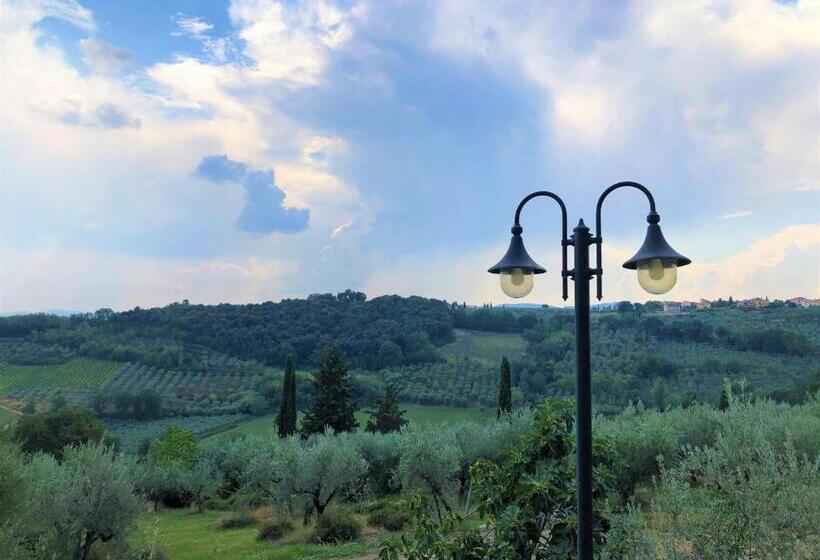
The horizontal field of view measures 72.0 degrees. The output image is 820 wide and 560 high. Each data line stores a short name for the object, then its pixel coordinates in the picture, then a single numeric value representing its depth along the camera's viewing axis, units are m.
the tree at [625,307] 73.62
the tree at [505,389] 32.47
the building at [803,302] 64.01
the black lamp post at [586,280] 3.73
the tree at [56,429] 32.34
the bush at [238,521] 18.73
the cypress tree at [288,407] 35.31
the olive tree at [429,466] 16.86
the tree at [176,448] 32.57
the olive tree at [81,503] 10.29
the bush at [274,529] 15.70
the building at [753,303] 69.92
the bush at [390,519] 16.06
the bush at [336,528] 14.84
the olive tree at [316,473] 17.61
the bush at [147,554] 10.79
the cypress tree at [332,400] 39.66
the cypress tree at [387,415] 41.00
